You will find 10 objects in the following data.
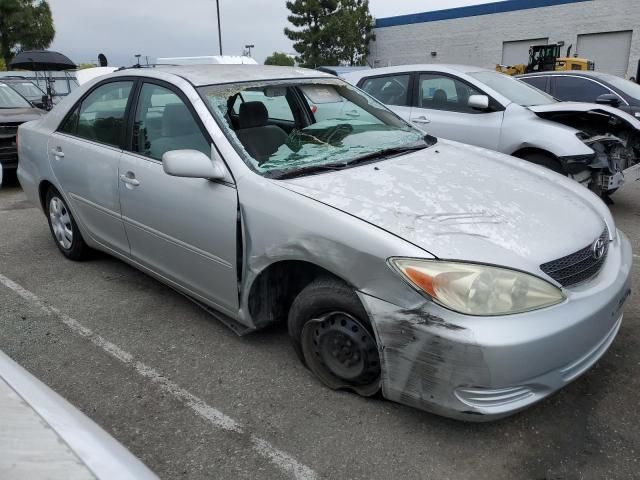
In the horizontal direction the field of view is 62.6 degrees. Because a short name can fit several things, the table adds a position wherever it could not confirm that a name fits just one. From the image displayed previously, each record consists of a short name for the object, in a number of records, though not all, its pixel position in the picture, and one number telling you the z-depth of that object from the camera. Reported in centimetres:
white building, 2605
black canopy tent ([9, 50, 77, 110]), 1377
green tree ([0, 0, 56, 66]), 3147
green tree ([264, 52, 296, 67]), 4149
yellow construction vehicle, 1727
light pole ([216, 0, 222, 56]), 3125
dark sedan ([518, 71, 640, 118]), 807
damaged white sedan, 532
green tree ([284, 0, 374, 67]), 3534
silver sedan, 207
